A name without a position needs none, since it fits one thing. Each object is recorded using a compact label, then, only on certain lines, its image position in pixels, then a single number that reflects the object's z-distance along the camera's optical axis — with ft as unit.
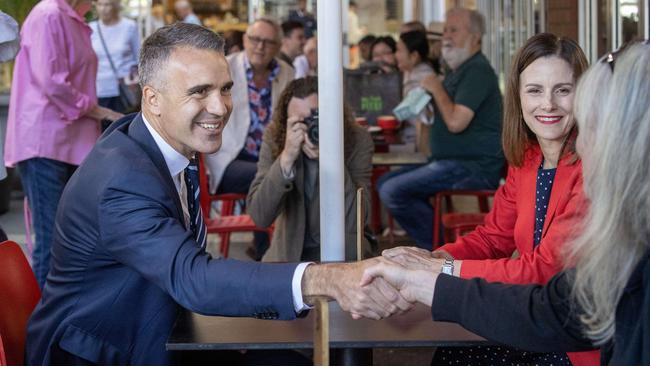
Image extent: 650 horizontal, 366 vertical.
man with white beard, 19.53
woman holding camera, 13.60
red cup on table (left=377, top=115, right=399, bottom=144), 24.34
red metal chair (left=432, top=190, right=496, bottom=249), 18.22
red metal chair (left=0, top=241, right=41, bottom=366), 9.07
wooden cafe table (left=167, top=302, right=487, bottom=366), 7.95
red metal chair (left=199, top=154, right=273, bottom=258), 18.02
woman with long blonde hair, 6.37
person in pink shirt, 17.24
